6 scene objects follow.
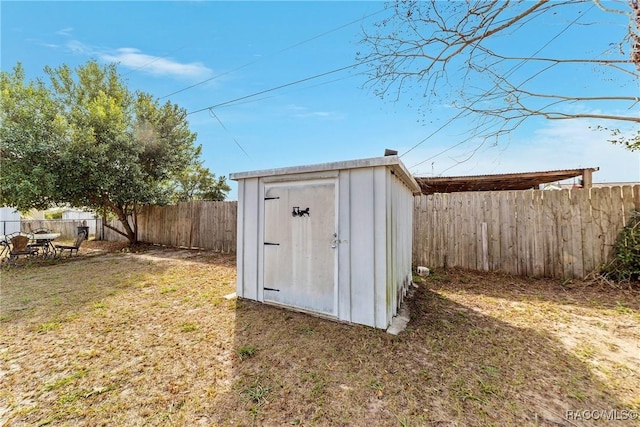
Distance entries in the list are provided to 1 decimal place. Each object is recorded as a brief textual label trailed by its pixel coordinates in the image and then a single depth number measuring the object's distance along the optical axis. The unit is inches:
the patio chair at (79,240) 326.3
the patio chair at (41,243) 306.0
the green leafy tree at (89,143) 279.6
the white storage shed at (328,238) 123.0
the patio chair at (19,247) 284.5
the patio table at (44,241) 308.8
